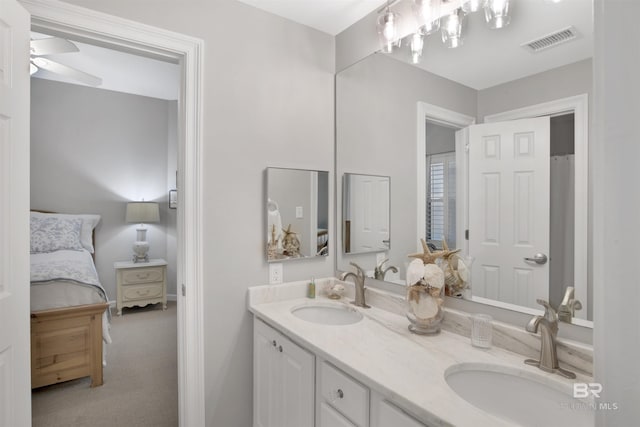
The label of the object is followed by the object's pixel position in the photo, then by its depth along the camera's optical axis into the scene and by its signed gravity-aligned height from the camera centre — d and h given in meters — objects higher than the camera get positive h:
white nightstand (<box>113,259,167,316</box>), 4.34 -0.90
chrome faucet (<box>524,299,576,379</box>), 1.12 -0.39
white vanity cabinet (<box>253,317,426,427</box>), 1.09 -0.67
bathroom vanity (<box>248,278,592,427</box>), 0.99 -0.51
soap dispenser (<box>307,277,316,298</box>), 2.03 -0.45
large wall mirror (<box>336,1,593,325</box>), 1.16 +0.25
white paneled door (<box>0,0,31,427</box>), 1.25 -0.02
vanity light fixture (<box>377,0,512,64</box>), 1.38 +0.88
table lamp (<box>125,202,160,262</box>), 4.46 -0.06
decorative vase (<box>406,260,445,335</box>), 1.39 -0.35
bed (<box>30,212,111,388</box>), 2.49 -0.83
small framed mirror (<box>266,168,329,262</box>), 1.95 +0.00
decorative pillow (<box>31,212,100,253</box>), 4.08 -0.17
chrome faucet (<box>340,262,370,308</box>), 1.88 -0.38
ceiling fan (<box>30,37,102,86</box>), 2.46 +1.22
